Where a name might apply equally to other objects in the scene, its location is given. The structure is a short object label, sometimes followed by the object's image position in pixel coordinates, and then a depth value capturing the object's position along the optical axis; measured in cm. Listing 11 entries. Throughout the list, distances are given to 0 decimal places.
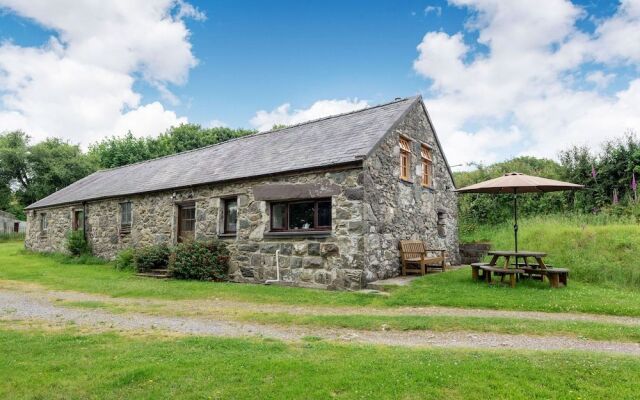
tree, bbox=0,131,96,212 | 4091
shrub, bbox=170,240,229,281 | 1284
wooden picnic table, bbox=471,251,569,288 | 961
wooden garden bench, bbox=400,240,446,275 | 1195
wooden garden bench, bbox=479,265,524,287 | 971
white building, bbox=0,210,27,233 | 3759
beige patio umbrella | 994
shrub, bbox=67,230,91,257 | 1895
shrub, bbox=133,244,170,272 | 1433
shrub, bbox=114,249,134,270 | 1566
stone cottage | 1077
